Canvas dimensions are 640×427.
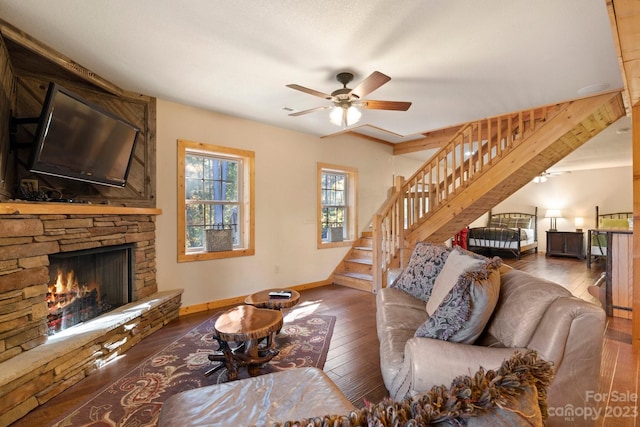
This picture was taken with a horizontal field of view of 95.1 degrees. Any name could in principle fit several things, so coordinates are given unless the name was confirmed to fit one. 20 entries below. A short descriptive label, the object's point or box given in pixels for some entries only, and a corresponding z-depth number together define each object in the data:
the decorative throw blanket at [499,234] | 7.34
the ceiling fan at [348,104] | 2.53
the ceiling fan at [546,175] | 8.07
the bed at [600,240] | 6.19
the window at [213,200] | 3.62
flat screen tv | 2.16
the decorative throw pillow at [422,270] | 2.49
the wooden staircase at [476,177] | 3.42
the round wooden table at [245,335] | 1.97
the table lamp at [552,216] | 8.26
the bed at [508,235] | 7.40
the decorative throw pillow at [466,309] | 1.37
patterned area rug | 1.78
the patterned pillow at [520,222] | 8.77
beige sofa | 1.22
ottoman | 1.08
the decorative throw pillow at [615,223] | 6.46
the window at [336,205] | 5.09
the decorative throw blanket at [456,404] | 0.47
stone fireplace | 1.87
